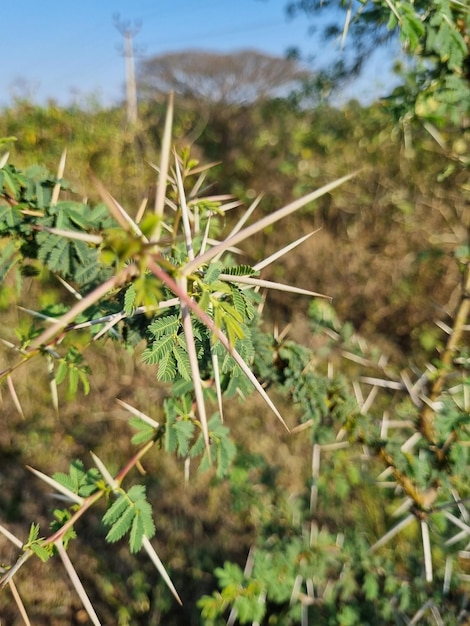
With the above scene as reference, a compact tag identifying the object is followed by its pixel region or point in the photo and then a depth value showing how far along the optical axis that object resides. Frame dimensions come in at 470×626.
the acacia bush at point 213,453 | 0.17
